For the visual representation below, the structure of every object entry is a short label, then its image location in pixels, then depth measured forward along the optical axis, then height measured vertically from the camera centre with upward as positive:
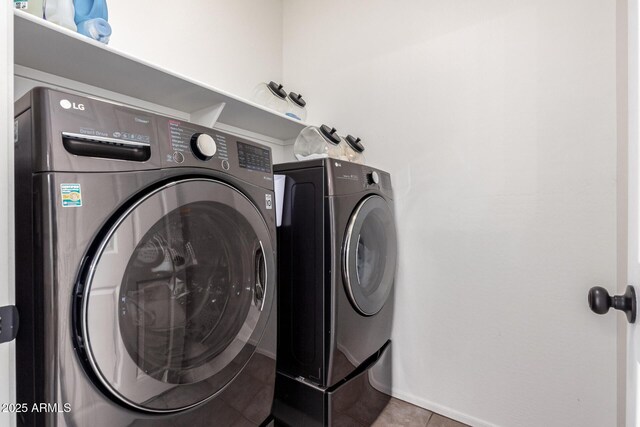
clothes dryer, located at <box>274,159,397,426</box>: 1.22 -0.36
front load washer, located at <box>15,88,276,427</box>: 0.60 -0.13
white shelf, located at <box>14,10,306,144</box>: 0.92 +0.55
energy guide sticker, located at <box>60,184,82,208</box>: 0.60 +0.04
